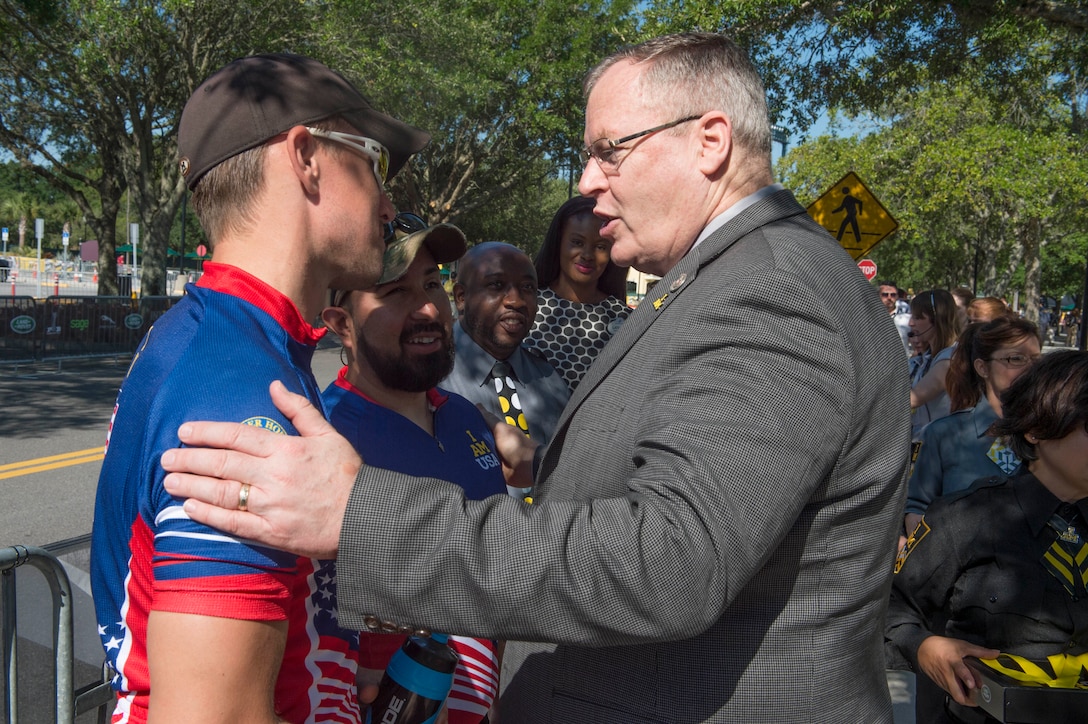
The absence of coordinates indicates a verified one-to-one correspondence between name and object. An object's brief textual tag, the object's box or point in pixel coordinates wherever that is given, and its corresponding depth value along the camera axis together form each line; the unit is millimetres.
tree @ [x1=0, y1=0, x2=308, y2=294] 15883
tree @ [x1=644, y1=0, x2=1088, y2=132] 8516
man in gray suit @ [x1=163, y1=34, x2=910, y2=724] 1221
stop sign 20562
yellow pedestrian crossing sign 8836
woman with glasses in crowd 3979
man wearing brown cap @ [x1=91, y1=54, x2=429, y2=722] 1198
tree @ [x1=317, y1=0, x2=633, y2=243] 18547
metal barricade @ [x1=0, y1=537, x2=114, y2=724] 2311
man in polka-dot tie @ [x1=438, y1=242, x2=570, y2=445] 3854
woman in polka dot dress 4352
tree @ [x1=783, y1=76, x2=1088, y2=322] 23359
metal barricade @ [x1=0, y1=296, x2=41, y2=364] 14672
